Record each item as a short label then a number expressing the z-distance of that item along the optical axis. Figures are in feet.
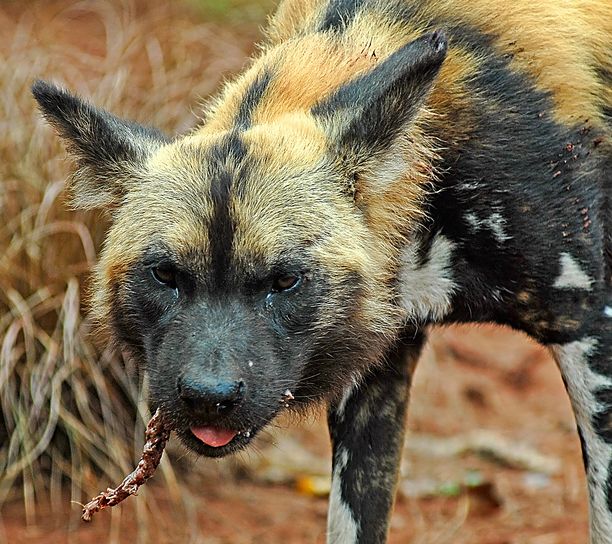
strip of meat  22.66
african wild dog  20.52
